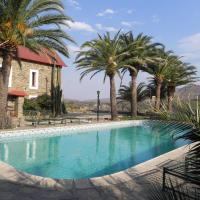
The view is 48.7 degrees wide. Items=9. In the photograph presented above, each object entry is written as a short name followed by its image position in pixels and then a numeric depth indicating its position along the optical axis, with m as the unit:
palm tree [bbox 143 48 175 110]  22.43
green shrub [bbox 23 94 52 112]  18.18
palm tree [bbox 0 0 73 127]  11.39
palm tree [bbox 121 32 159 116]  18.92
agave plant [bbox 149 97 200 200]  1.74
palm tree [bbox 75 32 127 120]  17.91
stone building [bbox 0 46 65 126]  16.80
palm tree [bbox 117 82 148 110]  26.55
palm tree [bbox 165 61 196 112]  23.42
